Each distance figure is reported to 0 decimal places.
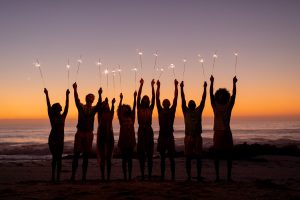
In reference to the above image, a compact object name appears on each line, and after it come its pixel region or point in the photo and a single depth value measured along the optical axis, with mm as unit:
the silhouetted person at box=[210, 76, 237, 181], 8336
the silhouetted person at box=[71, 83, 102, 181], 8523
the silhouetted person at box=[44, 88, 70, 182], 8531
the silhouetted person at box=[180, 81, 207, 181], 8500
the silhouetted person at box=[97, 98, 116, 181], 8867
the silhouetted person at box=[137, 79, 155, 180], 8727
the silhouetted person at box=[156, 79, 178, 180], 8570
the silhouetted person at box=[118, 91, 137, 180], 8805
